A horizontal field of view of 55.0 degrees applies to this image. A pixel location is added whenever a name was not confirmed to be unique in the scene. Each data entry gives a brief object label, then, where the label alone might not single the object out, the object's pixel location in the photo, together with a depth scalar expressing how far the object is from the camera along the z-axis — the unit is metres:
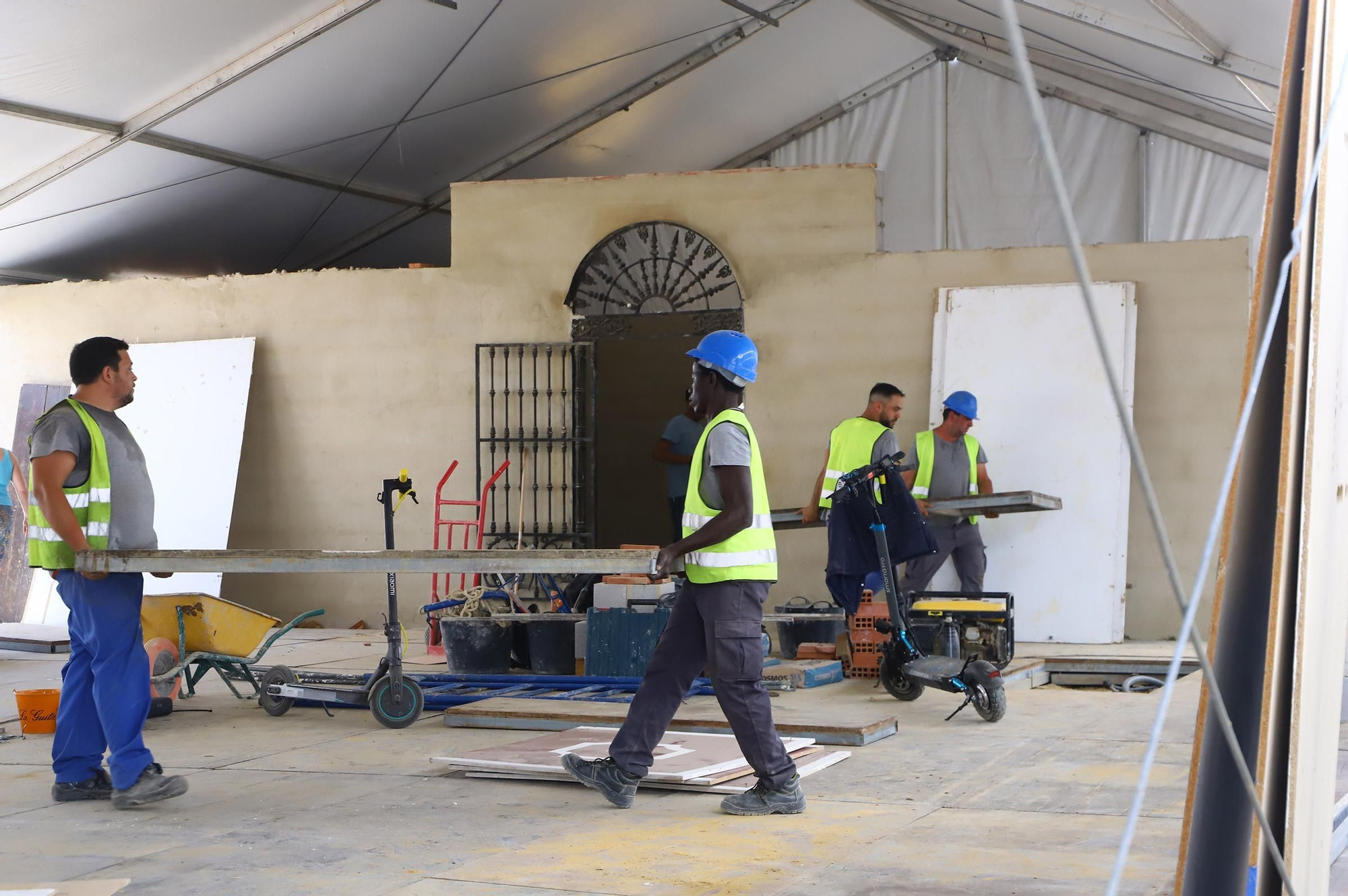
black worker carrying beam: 4.18
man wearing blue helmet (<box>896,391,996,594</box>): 8.47
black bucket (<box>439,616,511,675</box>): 7.73
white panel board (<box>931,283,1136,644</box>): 9.02
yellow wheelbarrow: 6.25
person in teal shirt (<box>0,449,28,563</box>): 7.75
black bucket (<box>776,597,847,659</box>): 8.39
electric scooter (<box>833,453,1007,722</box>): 6.07
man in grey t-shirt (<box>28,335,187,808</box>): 4.39
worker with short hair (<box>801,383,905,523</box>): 7.75
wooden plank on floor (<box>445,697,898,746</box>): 5.56
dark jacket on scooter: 6.73
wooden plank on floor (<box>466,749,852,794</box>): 4.62
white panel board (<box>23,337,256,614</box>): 10.83
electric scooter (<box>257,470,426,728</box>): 6.07
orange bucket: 6.09
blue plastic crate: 7.34
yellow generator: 7.08
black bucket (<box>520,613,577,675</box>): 7.79
